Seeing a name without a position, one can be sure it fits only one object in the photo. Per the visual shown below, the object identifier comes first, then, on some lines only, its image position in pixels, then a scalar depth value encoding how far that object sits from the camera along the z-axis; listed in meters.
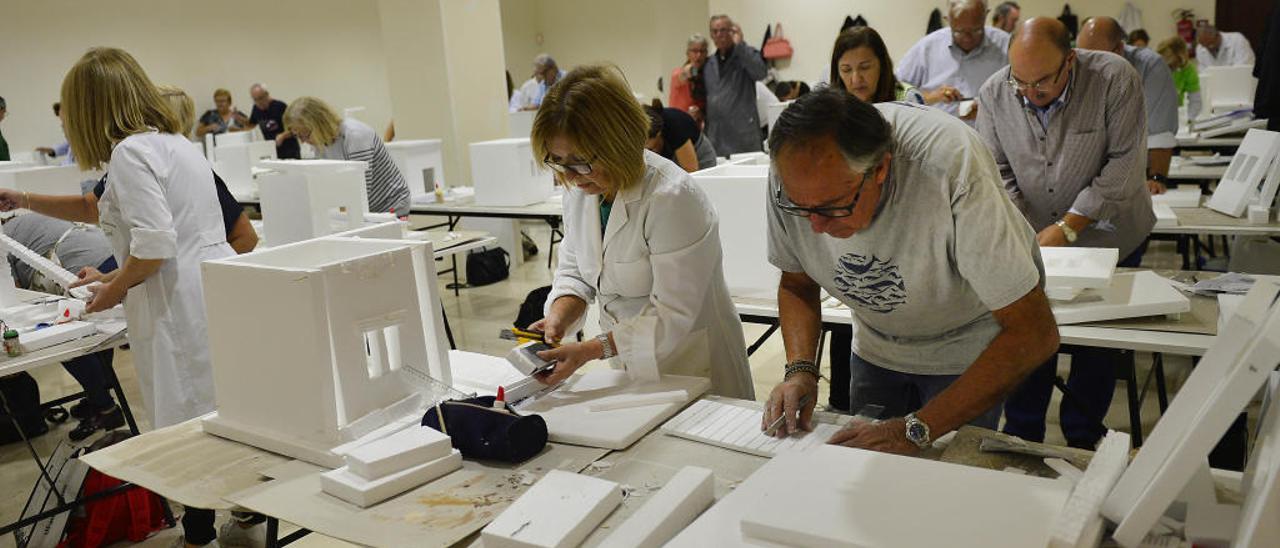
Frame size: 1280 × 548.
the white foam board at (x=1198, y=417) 1.00
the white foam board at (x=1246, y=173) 3.43
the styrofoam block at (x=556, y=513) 1.28
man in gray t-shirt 1.48
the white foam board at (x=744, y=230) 2.95
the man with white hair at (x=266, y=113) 10.41
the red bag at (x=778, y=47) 10.95
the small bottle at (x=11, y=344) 2.77
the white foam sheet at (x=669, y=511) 1.27
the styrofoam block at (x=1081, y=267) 2.30
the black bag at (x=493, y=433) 1.65
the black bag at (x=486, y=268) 6.63
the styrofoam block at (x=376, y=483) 1.52
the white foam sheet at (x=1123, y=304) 2.28
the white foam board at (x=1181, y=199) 3.90
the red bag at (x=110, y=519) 3.04
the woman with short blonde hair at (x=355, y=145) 5.30
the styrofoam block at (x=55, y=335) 2.85
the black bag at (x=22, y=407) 4.15
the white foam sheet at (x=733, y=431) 1.63
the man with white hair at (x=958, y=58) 4.30
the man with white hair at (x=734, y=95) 7.09
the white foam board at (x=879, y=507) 1.15
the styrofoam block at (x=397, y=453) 1.55
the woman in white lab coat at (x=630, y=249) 1.97
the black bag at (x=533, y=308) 3.40
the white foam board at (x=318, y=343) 1.75
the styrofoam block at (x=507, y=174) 5.44
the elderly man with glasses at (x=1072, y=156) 2.84
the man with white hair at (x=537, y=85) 8.23
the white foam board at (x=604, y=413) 1.73
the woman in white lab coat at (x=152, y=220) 2.72
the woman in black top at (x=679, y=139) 4.46
